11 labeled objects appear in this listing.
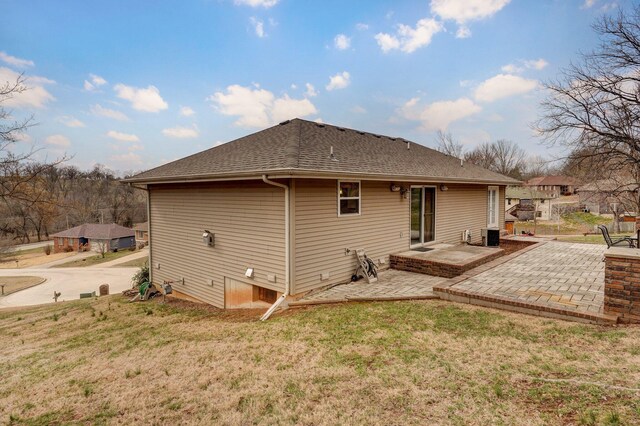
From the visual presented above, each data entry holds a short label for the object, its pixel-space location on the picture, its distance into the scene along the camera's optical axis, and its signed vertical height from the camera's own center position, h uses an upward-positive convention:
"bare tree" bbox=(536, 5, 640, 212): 10.43 +3.27
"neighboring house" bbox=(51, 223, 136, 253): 38.00 -4.24
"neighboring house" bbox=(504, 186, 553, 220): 41.62 -0.81
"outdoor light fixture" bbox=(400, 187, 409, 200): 9.02 +0.20
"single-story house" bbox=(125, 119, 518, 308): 6.59 -0.23
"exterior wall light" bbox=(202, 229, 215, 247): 8.14 -0.91
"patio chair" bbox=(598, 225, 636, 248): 7.04 -0.98
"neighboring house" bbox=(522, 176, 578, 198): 54.91 +2.28
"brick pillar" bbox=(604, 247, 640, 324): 4.42 -1.19
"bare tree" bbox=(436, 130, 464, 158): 38.66 +6.54
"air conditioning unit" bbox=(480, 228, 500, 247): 12.02 -1.41
